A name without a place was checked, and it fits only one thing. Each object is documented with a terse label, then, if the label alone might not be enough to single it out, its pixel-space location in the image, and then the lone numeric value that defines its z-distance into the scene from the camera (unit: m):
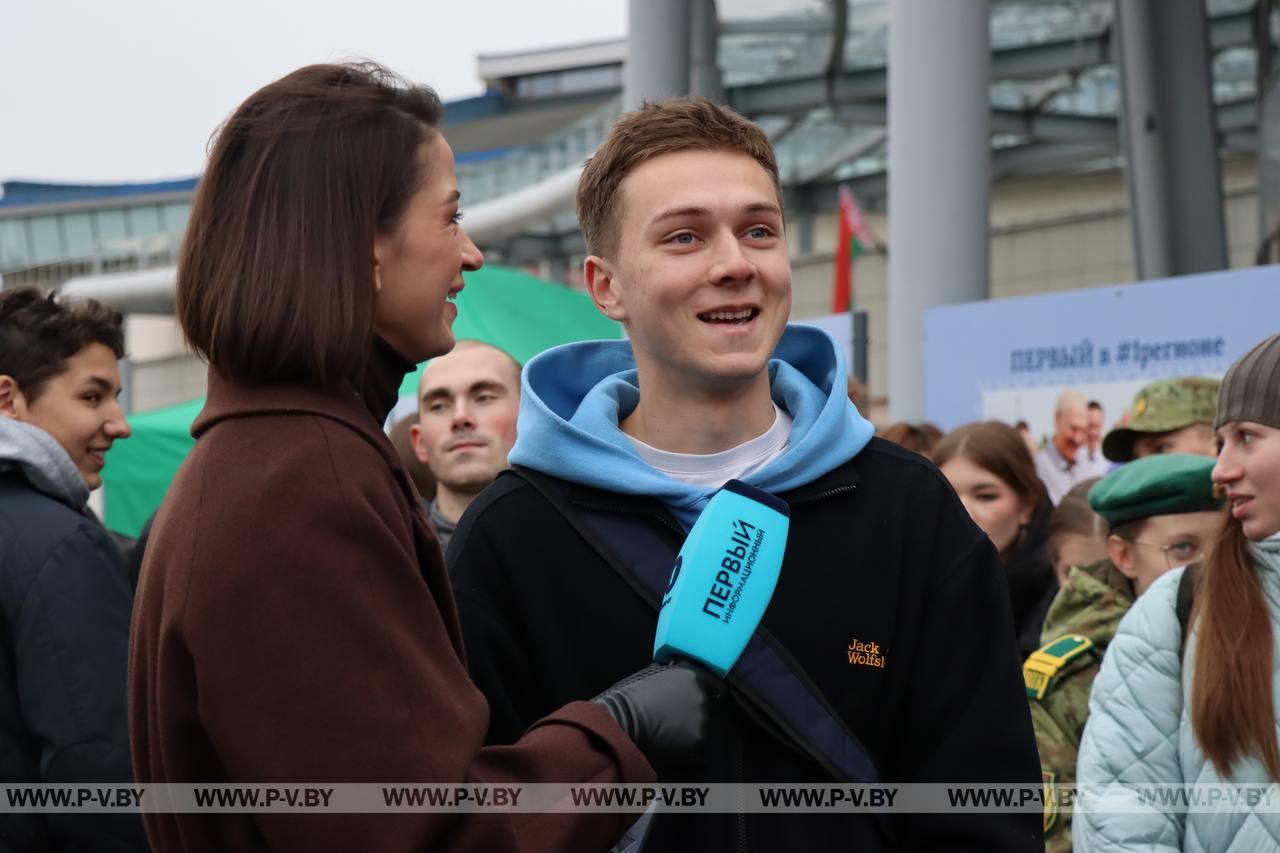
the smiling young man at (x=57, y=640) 3.46
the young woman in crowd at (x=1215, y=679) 3.14
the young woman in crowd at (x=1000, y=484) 5.20
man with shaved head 4.86
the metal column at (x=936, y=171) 9.92
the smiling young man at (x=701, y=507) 2.35
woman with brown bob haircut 1.70
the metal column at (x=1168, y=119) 16.05
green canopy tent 10.98
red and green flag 16.30
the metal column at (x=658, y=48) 14.70
